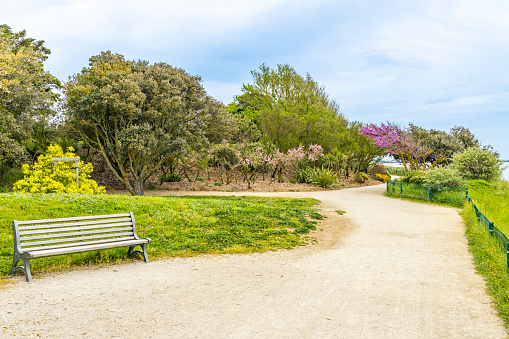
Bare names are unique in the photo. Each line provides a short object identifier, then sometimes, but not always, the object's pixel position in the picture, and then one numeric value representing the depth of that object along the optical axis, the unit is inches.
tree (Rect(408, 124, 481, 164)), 1290.6
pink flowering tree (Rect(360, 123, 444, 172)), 1012.5
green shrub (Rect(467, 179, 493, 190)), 777.9
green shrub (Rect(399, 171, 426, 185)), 791.7
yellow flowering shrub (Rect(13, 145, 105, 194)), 560.7
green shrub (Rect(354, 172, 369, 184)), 1262.3
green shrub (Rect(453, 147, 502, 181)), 884.6
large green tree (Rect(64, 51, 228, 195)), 714.2
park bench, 241.7
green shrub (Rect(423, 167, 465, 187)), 733.3
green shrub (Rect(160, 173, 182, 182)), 1058.9
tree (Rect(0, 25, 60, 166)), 690.8
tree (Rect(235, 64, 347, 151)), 1138.7
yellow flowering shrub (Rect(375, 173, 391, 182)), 1389.0
